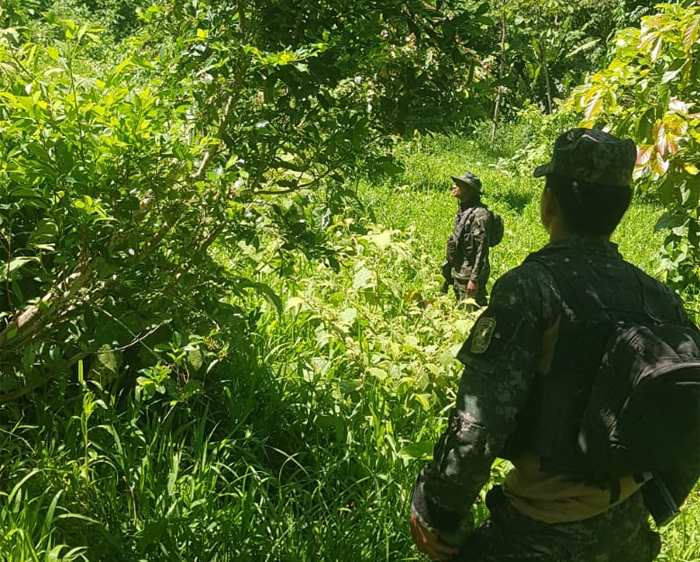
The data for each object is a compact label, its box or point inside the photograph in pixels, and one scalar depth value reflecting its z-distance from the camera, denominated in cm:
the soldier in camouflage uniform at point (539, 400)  174
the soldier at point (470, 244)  628
